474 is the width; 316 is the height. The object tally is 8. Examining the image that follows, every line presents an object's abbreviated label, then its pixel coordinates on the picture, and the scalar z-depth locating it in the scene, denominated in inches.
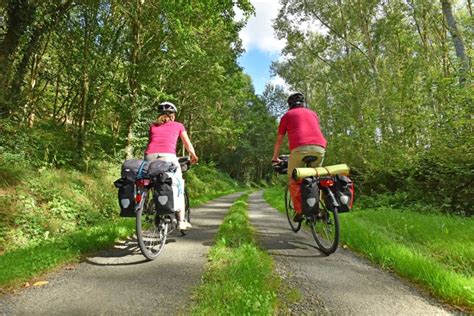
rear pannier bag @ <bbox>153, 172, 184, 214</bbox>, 167.3
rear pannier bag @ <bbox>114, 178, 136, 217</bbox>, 166.6
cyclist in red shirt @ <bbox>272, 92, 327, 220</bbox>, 202.1
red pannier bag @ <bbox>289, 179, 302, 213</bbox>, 209.5
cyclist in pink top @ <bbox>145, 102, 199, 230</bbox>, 196.1
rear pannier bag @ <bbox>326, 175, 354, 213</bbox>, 181.0
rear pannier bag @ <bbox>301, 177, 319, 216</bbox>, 177.9
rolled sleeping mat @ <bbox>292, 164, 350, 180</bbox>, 182.2
